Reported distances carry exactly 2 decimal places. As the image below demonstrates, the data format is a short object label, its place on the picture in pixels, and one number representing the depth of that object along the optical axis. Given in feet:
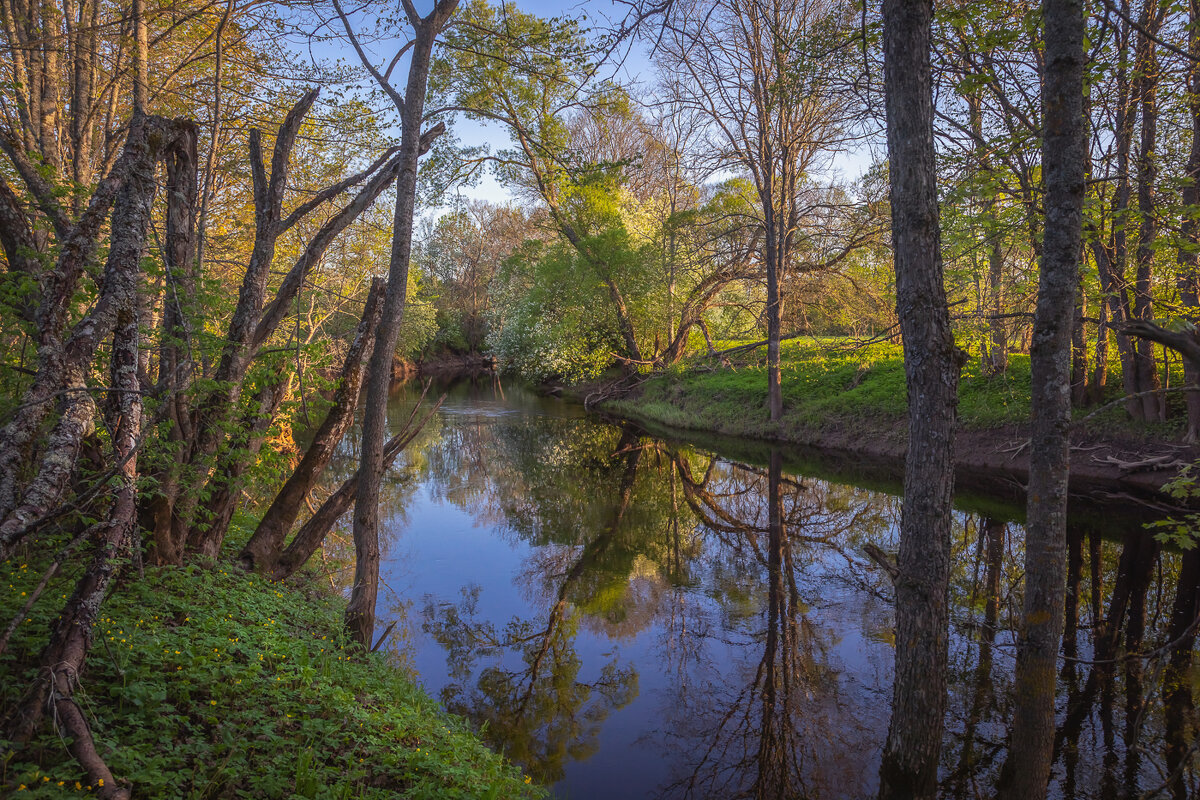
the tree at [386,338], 20.43
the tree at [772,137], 58.18
